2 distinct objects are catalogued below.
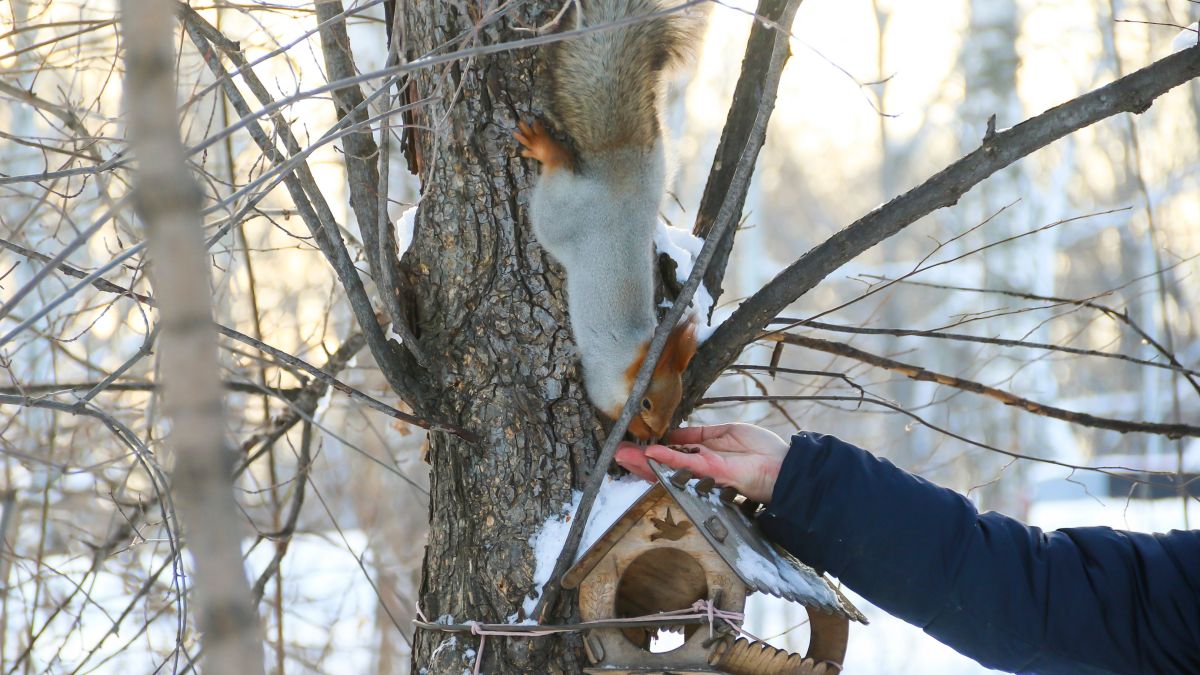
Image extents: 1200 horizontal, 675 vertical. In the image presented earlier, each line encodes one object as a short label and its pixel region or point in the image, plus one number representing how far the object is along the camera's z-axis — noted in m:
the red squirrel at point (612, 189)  3.20
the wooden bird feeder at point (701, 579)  3.03
